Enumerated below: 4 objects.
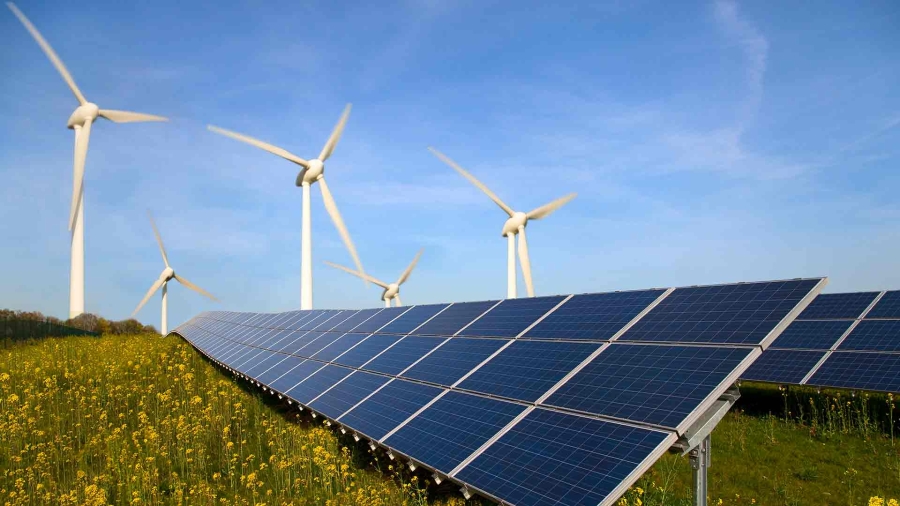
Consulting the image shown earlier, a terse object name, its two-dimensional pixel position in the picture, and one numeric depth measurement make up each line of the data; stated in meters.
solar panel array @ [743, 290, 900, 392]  18.22
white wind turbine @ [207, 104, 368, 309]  43.88
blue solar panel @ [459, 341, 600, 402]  10.15
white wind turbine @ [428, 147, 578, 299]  44.56
